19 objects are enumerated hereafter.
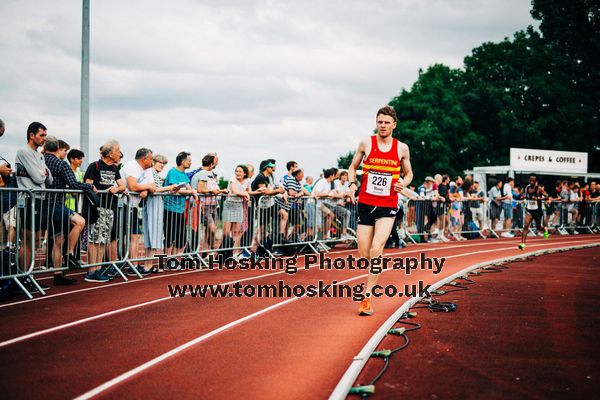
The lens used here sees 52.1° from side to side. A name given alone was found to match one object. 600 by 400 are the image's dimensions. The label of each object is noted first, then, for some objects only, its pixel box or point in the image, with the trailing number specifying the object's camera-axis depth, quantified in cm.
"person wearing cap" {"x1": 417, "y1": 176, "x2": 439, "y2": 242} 1909
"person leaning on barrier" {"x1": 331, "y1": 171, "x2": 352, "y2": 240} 1622
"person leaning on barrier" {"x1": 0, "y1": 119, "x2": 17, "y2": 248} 795
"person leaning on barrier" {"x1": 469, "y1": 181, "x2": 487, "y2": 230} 2163
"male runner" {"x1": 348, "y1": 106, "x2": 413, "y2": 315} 722
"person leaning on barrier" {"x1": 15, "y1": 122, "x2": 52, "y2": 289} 848
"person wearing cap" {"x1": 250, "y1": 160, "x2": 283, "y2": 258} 1334
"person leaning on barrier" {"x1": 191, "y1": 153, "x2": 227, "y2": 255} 1209
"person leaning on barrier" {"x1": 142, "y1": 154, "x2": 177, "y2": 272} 1069
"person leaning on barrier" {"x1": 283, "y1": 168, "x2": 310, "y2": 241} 1451
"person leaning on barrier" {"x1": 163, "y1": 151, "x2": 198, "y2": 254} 1127
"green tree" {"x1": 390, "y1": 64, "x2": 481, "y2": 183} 5219
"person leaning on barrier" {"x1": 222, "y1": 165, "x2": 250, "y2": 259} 1260
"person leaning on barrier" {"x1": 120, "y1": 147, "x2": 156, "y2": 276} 1046
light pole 1352
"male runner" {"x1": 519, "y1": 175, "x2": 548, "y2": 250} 1737
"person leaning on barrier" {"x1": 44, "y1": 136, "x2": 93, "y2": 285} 889
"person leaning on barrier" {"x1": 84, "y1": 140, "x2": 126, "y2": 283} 975
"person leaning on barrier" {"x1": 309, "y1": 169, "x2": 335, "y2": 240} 1552
